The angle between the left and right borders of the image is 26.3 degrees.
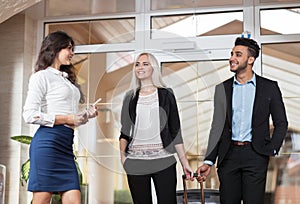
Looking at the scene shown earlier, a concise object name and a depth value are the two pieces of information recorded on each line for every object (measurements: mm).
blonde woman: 3678
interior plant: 5078
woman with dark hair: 3191
